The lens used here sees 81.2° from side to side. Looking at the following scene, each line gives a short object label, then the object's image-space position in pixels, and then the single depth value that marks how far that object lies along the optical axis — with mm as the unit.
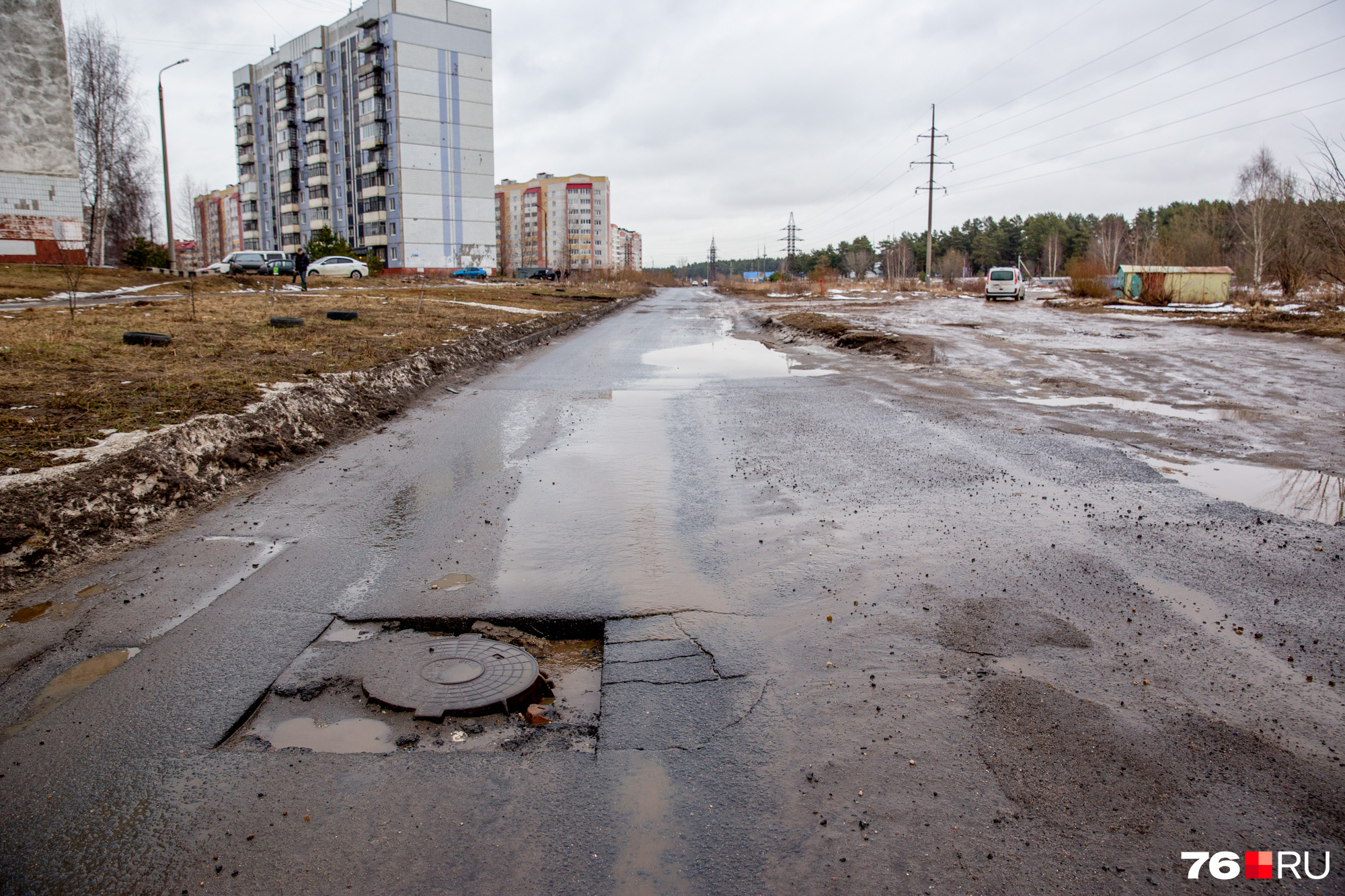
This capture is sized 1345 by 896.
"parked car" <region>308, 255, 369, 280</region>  48594
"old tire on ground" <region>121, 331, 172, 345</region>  12141
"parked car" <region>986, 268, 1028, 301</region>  43531
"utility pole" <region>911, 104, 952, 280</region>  62469
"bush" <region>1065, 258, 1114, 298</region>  40344
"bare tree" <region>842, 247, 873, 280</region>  130500
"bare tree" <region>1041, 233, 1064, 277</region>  109312
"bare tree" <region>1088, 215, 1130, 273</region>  88888
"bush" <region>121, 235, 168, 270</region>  45875
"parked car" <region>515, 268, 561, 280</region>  78188
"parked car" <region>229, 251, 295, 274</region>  47938
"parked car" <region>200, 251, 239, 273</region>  50181
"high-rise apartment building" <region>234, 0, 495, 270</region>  73812
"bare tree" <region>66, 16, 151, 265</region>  47281
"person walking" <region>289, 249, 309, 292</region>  29817
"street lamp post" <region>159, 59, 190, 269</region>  33519
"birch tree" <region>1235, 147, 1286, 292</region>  55375
